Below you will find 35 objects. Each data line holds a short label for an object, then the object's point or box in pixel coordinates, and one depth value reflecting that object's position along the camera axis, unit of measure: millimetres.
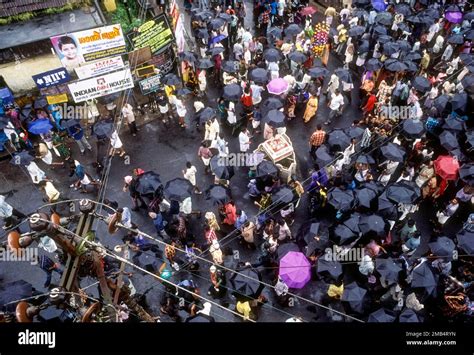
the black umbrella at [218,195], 12398
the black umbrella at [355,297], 10242
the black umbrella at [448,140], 13636
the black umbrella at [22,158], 13414
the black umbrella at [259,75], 16516
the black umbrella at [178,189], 12359
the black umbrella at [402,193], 12016
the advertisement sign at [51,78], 14773
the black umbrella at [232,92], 15633
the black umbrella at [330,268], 10852
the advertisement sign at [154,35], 15359
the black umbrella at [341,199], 12078
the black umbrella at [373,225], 11461
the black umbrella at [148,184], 12602
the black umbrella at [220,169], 13049
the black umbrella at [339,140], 13838
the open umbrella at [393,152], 13211
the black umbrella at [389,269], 10695
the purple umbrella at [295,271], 11055
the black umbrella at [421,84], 15766
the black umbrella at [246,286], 10531
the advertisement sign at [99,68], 15055
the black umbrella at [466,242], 11172
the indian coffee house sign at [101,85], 14992
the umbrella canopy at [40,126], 14422
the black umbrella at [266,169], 12906
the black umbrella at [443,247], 11031
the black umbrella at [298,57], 17000
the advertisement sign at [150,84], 16406
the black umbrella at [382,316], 9602
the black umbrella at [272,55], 17047
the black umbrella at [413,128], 13953
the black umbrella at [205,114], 14859
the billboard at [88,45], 14680
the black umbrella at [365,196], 12039
